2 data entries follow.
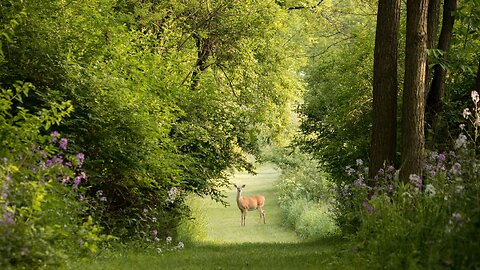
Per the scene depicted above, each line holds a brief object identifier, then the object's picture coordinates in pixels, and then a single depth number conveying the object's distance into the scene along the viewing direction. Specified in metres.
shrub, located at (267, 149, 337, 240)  53.62
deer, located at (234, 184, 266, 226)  68.06
